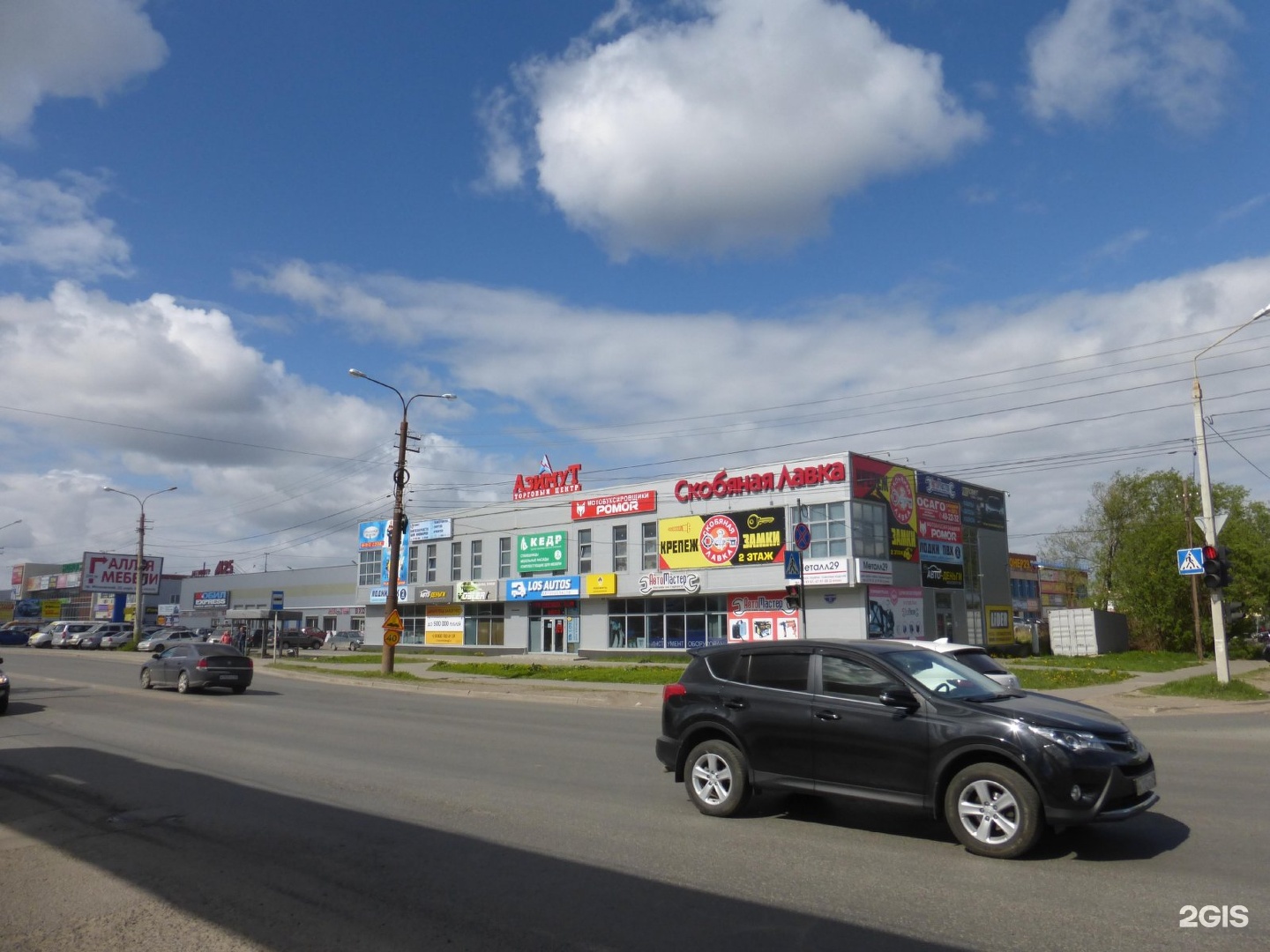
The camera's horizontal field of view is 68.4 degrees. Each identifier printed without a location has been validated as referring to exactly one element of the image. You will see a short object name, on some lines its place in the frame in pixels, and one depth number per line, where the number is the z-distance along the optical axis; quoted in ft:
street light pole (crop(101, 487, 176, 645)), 197.77
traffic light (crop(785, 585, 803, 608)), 79.15
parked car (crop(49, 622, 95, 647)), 213.05
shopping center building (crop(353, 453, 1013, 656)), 133.28
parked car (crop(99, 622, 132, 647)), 208.19
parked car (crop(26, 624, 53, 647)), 219.41
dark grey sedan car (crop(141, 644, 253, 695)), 82.12
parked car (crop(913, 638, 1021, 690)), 48.24
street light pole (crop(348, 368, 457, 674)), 107.55
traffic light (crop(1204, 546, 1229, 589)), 69.67
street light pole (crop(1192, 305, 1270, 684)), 71.67
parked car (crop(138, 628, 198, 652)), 182.60
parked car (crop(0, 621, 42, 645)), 231.91
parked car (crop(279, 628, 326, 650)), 199.91
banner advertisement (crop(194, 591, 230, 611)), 361.30
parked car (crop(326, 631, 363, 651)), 241.76
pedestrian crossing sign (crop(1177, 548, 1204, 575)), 72.28
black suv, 22.36
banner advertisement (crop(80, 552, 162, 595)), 294.66
